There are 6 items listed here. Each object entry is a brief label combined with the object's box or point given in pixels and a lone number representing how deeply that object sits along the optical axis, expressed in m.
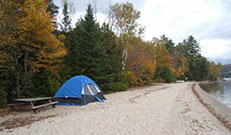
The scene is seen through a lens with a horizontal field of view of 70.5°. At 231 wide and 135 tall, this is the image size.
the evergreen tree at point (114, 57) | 19.94
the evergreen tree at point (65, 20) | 25.83
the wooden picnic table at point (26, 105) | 8.48
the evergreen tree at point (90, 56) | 16.83
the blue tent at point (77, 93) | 10.63
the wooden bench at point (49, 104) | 8.38
